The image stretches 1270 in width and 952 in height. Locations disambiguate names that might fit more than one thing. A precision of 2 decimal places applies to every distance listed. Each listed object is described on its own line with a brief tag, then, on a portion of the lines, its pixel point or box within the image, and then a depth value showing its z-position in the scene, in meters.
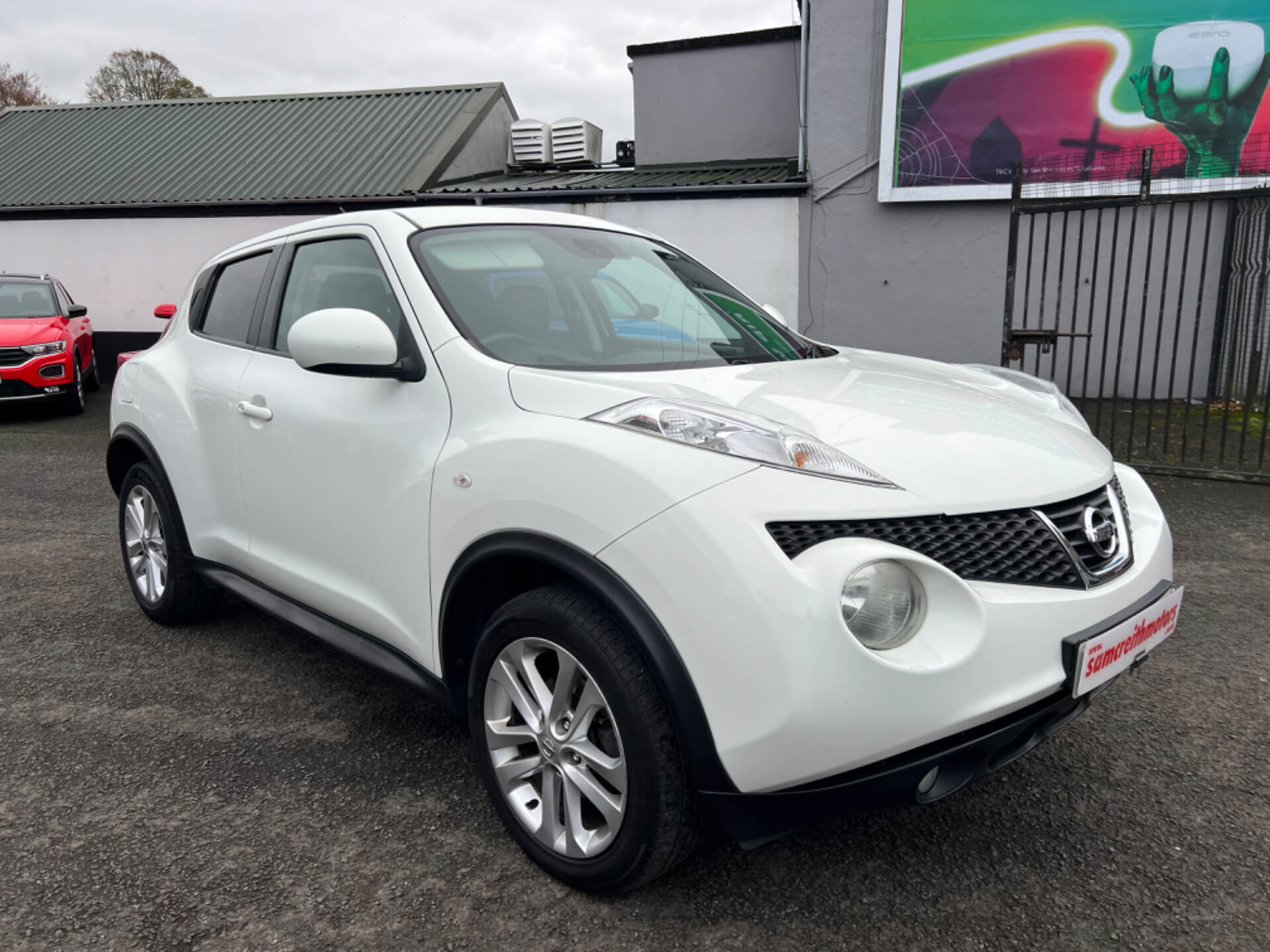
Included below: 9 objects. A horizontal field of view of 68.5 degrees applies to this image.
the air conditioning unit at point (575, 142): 15.20
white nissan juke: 1.81
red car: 10.44
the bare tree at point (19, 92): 36.94
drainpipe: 10.63
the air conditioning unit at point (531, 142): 15.58
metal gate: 8.41
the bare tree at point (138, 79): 41.06
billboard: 8.78
